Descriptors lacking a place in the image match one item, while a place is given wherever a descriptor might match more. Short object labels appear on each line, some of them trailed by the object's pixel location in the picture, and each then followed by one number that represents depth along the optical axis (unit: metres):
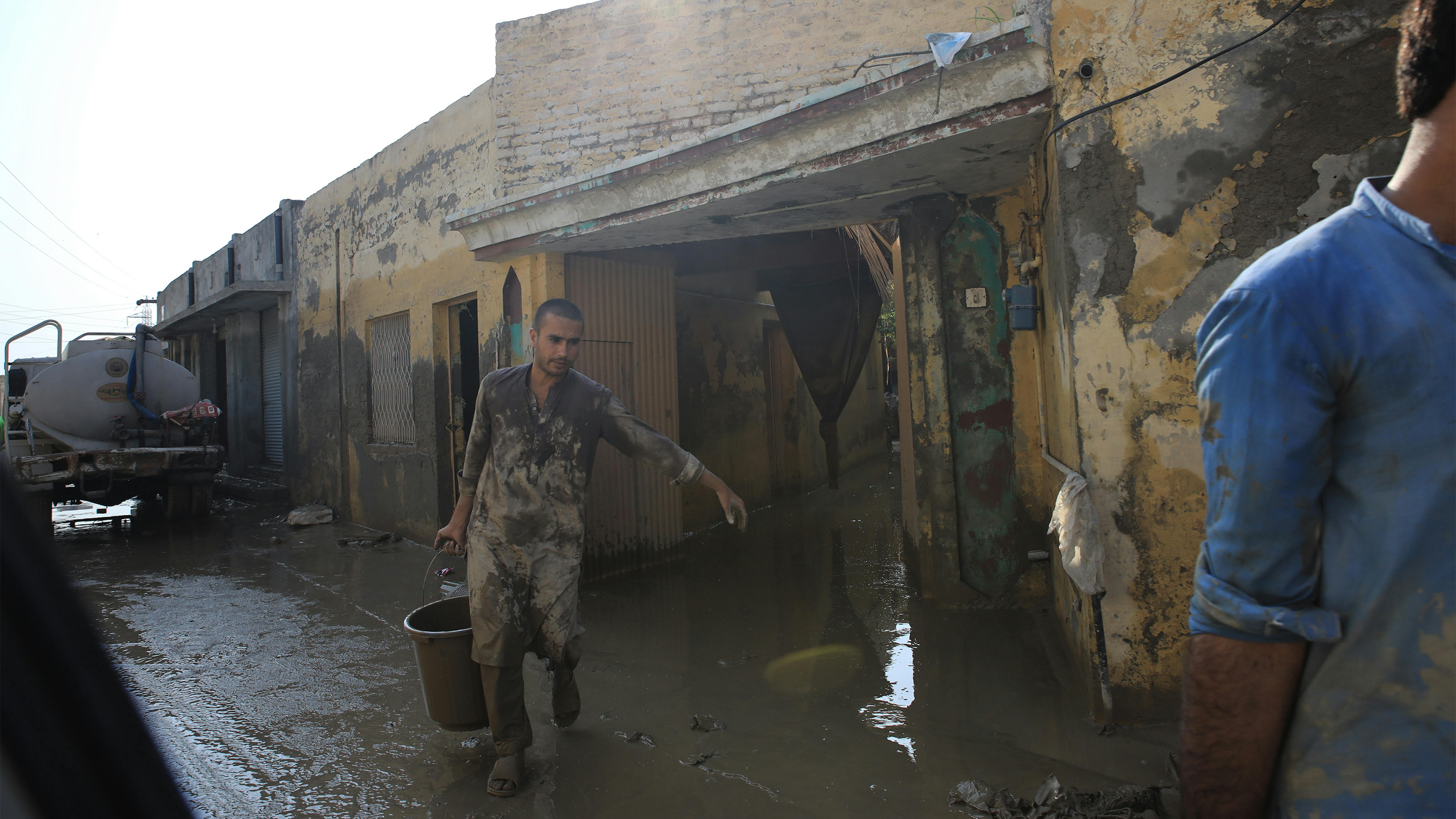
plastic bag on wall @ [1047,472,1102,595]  2.81
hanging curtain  6.79
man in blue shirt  0.85
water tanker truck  8.34
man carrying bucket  2.77
